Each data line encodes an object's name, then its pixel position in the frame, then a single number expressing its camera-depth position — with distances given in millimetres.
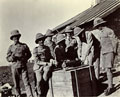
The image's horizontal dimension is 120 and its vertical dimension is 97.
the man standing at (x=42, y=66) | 4414
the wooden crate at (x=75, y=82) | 4008
